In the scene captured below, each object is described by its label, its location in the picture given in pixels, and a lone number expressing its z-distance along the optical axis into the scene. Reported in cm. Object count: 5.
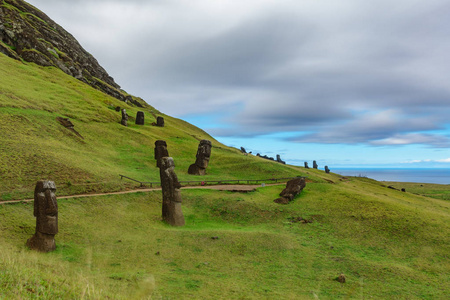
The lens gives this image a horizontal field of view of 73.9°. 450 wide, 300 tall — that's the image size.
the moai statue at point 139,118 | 7741
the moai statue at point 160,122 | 8269
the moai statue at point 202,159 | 4619
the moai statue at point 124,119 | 6936
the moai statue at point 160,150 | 4834
